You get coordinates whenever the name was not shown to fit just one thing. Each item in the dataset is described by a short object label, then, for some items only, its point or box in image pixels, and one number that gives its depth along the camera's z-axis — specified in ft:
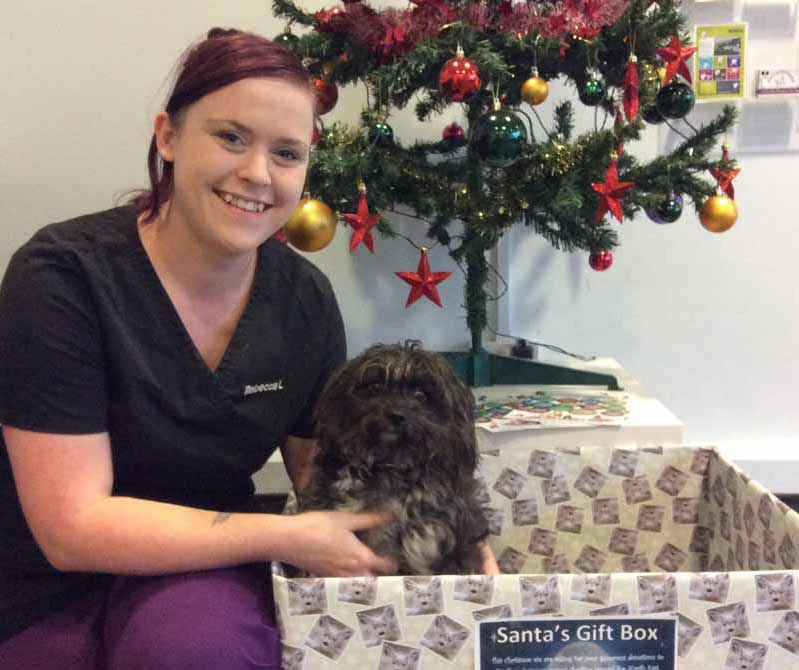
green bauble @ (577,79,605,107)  5.18
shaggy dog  3.73
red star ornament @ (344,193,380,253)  5.13
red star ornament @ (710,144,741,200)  5.48
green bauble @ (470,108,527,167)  4.46
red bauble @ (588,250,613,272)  5.93
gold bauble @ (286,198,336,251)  5.01
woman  3.40
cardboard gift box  3.18
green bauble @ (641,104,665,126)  5.30
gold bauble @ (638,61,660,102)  5.13
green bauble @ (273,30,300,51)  5.32
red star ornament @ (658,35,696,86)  5.15
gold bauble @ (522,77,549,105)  4.99
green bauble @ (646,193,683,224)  5.39
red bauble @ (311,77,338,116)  5.48
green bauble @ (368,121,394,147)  5.34
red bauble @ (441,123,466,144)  6.14
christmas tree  4.93
